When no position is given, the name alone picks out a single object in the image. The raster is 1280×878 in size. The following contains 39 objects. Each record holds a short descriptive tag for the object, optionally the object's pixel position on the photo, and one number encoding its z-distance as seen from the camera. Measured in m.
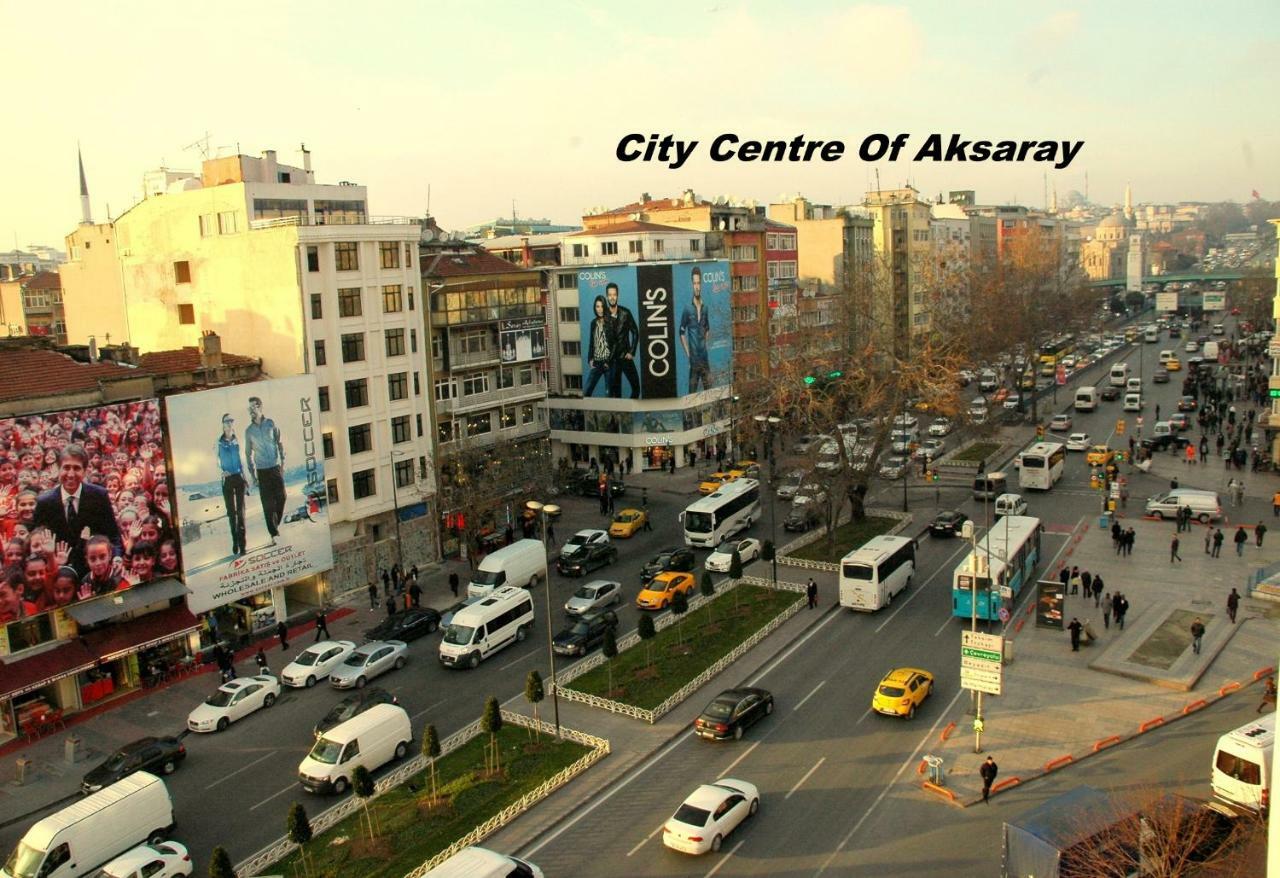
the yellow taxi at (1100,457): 63.84
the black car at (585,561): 47.66
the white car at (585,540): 48.59
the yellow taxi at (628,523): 54.41
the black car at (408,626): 40.00
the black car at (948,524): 50.03
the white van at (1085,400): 86.19
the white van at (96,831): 24.16
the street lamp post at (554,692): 30.47
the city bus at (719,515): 50.44
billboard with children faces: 33.53
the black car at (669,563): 46.16
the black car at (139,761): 29.09
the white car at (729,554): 46.22
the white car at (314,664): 36.25
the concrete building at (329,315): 45.22
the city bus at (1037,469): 58.56
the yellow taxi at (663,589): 42.06
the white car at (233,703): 33.12
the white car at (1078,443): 69.44
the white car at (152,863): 23.61
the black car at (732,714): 29.48
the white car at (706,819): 23.44
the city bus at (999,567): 36.69
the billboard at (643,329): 66.12
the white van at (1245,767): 23.05
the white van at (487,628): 36.81
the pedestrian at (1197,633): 34.00
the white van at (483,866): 21.12
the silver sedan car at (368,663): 35.66
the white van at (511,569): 43.97
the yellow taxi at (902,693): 30.20
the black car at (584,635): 37.28
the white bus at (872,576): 39.50
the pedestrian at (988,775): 25.11
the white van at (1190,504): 50.66
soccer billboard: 38.84
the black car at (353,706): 31.53
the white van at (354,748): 28.14
